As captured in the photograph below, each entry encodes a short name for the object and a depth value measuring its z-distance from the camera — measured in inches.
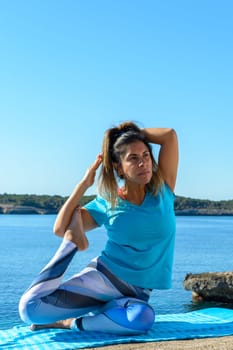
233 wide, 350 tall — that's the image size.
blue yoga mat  164.4
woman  173.2
